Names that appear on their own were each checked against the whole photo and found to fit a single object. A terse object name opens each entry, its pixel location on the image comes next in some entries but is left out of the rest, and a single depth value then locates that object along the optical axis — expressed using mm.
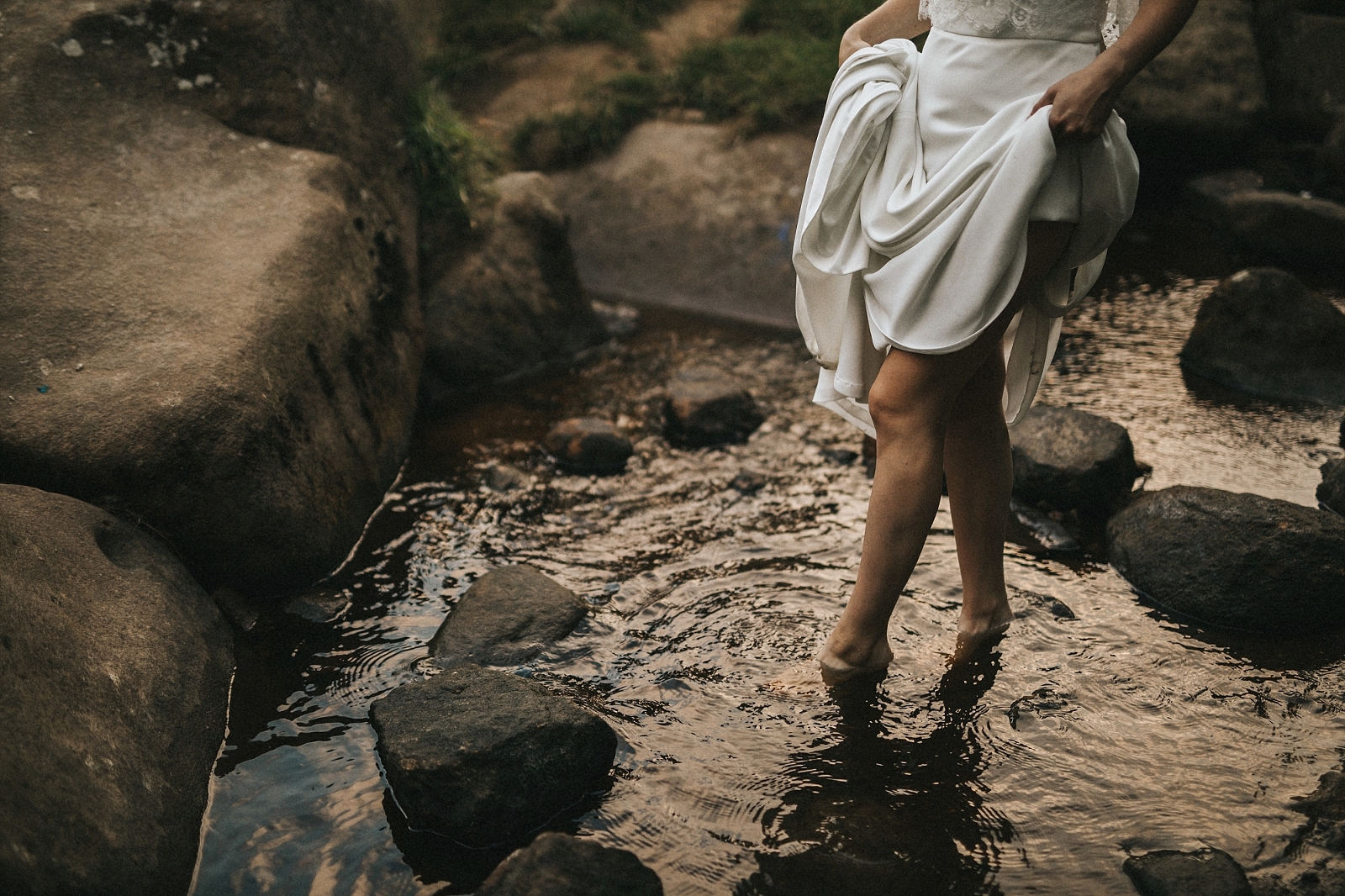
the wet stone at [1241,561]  2701
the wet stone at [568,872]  1757
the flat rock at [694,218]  5805
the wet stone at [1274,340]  4184
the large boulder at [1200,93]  6480
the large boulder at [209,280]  2656
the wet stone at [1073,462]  3355
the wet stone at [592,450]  3873
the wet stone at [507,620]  2639
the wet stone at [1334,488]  3230
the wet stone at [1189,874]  1785
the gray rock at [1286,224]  5238
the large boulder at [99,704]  1694
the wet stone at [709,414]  4059
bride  1993
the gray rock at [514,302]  4652
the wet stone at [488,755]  2025
